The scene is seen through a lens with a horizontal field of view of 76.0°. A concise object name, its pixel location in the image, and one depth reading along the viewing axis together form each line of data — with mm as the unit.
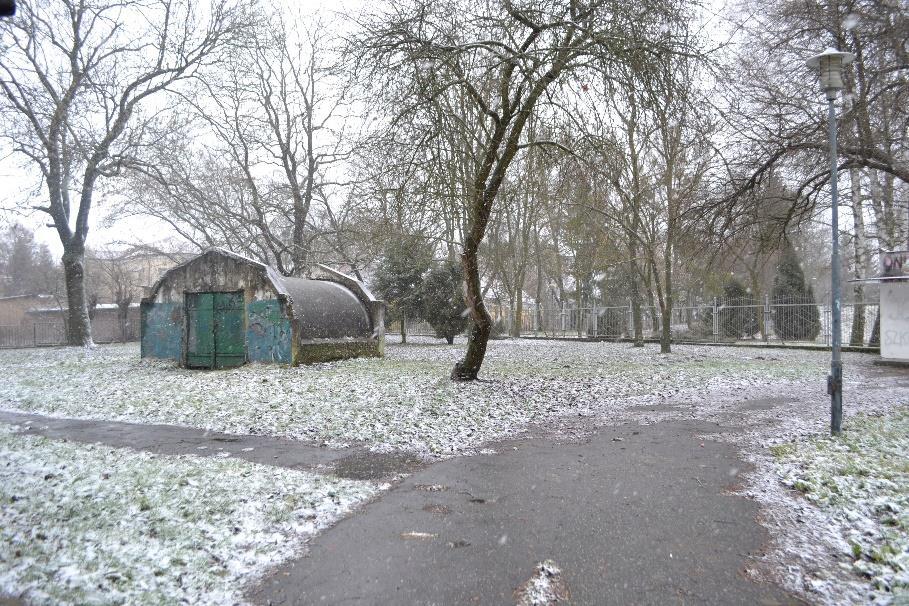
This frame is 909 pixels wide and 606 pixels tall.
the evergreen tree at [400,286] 30188
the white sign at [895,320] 18359
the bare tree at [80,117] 21578
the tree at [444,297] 30141
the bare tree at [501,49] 9664
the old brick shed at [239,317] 18438
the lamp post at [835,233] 7816
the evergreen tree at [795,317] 27562
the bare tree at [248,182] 26062
